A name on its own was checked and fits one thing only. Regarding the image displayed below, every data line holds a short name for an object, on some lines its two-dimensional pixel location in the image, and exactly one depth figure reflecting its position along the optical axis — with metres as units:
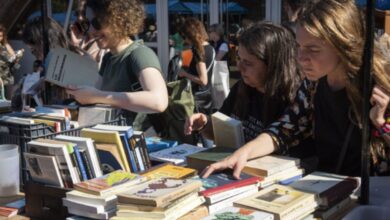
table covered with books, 1.19
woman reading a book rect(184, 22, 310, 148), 1.92
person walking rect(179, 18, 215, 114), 5.04
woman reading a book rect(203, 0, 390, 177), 1.40
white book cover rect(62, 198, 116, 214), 1.22
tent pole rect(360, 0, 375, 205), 1.30
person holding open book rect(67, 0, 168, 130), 1.86
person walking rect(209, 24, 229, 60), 6.09
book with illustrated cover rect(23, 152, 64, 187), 1.41
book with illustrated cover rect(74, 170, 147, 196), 1.27
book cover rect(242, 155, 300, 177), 1.43
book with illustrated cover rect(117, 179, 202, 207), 1.15
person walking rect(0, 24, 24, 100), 6.48
